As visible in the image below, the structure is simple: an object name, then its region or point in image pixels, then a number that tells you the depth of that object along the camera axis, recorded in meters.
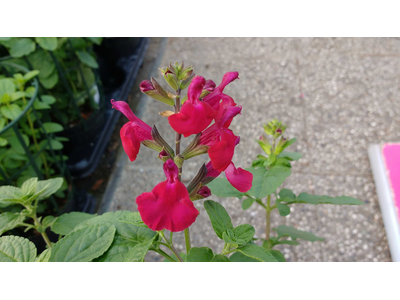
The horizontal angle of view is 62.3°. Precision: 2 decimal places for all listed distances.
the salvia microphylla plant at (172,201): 0.10
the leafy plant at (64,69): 0.32
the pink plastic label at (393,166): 0.33
